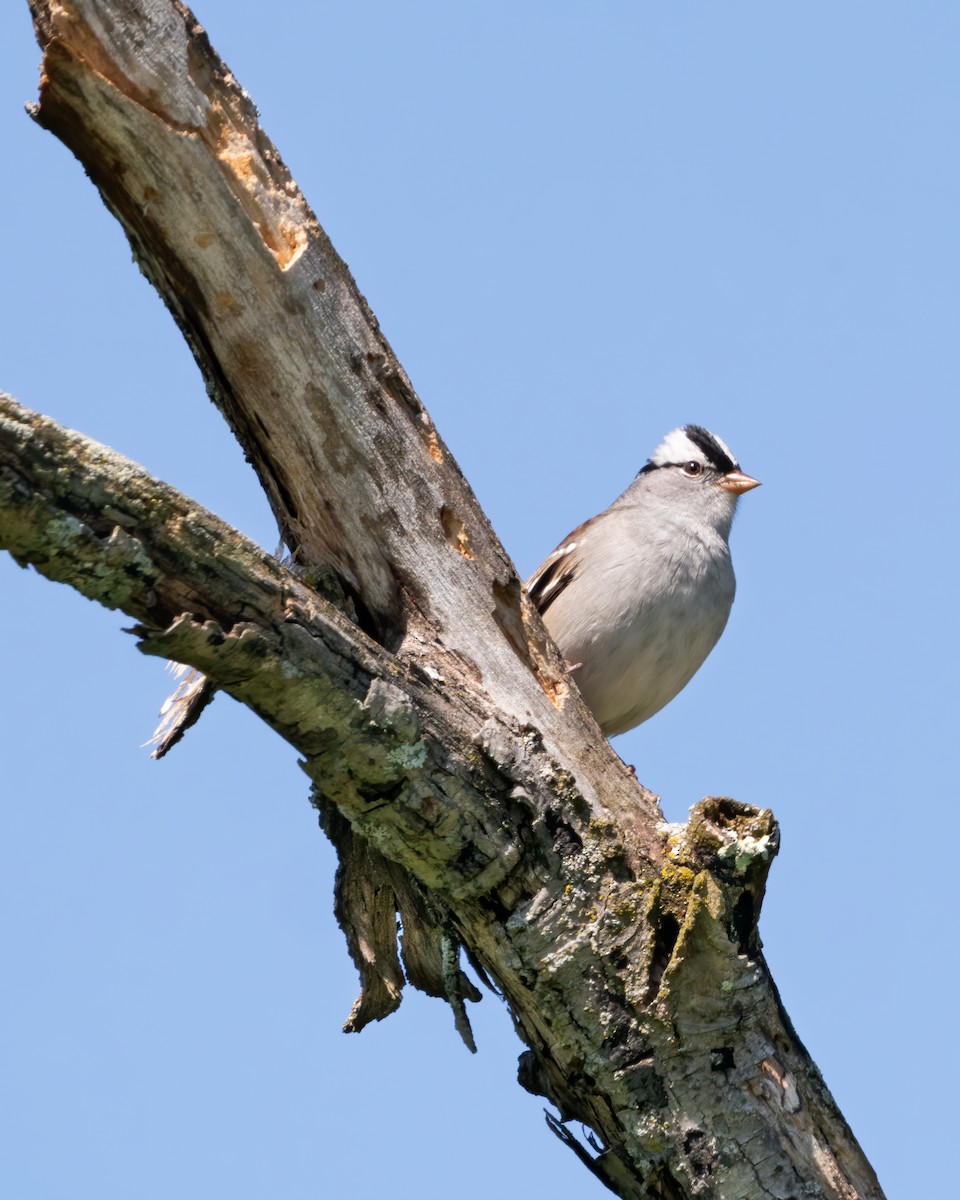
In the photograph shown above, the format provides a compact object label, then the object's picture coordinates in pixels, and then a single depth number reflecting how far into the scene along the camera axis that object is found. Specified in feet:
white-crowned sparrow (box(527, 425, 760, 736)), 41.98
